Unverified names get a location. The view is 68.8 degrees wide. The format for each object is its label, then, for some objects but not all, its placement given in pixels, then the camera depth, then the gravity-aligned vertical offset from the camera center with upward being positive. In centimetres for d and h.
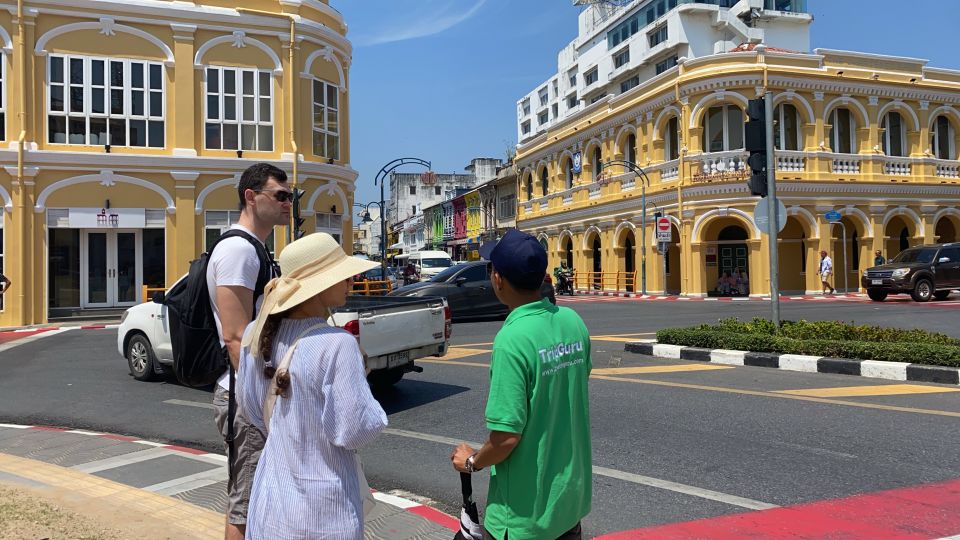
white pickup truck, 754 -64
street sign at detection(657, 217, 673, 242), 2736 +178
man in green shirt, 230 -47
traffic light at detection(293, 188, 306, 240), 1889 +195
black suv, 2205 -7
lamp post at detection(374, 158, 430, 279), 3011 +370
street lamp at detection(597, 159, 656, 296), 2983 +230
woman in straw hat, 228 -45
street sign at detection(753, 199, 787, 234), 1202 +98
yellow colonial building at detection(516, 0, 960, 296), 2759 +460
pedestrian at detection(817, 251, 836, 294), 2673 +19
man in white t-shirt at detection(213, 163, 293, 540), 306 -2
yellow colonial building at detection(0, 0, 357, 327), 1984 +460
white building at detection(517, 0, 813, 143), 4862 +1789
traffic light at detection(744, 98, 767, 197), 1131 +210
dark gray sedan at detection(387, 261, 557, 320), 1719 -28
